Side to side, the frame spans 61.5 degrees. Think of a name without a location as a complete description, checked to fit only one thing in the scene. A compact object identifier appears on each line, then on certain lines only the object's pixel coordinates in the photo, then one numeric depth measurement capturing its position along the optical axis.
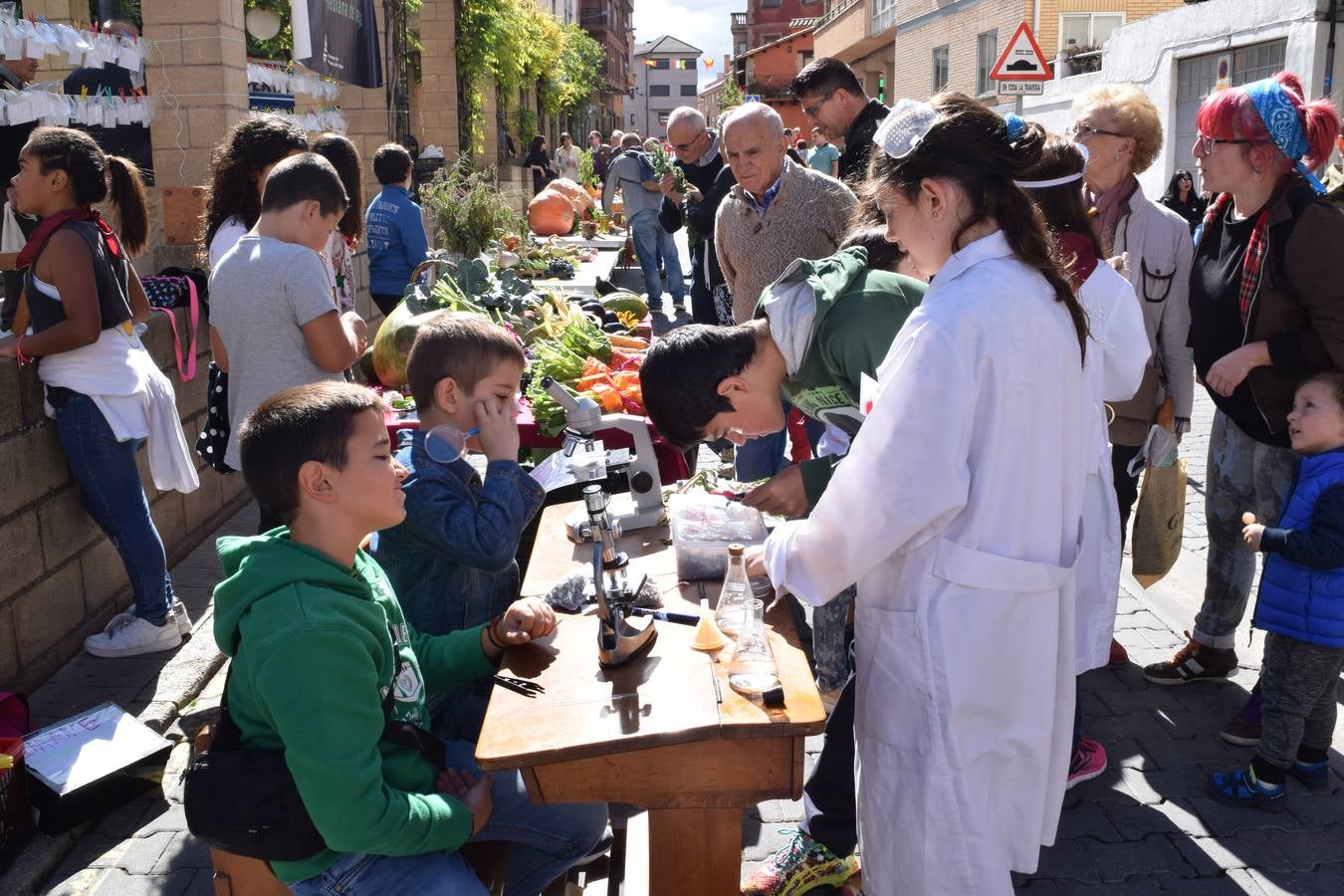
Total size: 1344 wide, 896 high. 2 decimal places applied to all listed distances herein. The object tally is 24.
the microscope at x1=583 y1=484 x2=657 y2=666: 2.27
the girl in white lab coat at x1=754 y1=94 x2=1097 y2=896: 2.07
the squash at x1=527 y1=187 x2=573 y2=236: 17.09
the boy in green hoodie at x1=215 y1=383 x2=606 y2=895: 1.97
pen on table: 2.49
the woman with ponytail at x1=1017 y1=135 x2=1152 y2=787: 2.88
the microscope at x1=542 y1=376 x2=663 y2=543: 3.20
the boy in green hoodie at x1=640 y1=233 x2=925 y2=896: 2.66
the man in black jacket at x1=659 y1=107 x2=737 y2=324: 8.30
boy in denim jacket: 2.73
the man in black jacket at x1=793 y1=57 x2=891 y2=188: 5.96
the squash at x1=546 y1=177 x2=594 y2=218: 18.00
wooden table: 2.02
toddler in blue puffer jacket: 3.26
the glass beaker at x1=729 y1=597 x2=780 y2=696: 2.15
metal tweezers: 2.23
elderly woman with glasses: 4.04
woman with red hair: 3.44
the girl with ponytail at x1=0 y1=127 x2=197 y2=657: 3.95
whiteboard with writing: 3.34
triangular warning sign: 12.76
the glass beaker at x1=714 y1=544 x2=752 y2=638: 2.42
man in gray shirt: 11.85
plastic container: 2.77
